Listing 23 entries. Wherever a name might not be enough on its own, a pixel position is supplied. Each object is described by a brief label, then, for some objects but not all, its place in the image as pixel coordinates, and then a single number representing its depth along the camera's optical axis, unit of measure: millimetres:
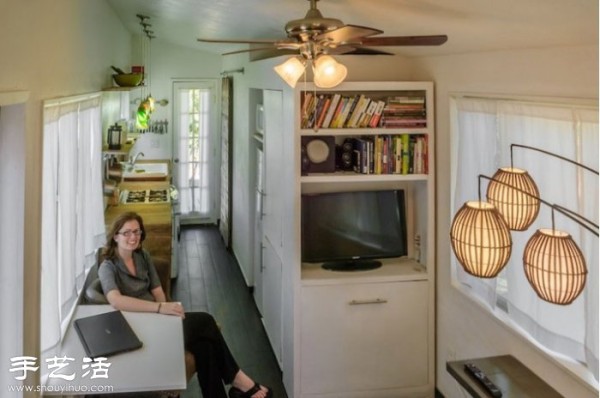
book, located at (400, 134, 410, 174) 3693
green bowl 4836
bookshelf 3600
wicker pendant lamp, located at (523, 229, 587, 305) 1708
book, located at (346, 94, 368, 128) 3615
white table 2467
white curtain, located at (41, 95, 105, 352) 2676
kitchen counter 4828
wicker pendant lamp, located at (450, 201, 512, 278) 1904
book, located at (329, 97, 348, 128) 3598
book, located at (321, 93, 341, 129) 3588
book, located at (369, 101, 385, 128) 3625
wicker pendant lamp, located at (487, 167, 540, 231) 2088
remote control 2514
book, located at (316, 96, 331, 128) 3576
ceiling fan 2164
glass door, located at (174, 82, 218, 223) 8344
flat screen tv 3713
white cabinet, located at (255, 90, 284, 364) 4082
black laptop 2725
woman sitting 3406
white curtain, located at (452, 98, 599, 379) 2266
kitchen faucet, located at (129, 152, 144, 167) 7066
